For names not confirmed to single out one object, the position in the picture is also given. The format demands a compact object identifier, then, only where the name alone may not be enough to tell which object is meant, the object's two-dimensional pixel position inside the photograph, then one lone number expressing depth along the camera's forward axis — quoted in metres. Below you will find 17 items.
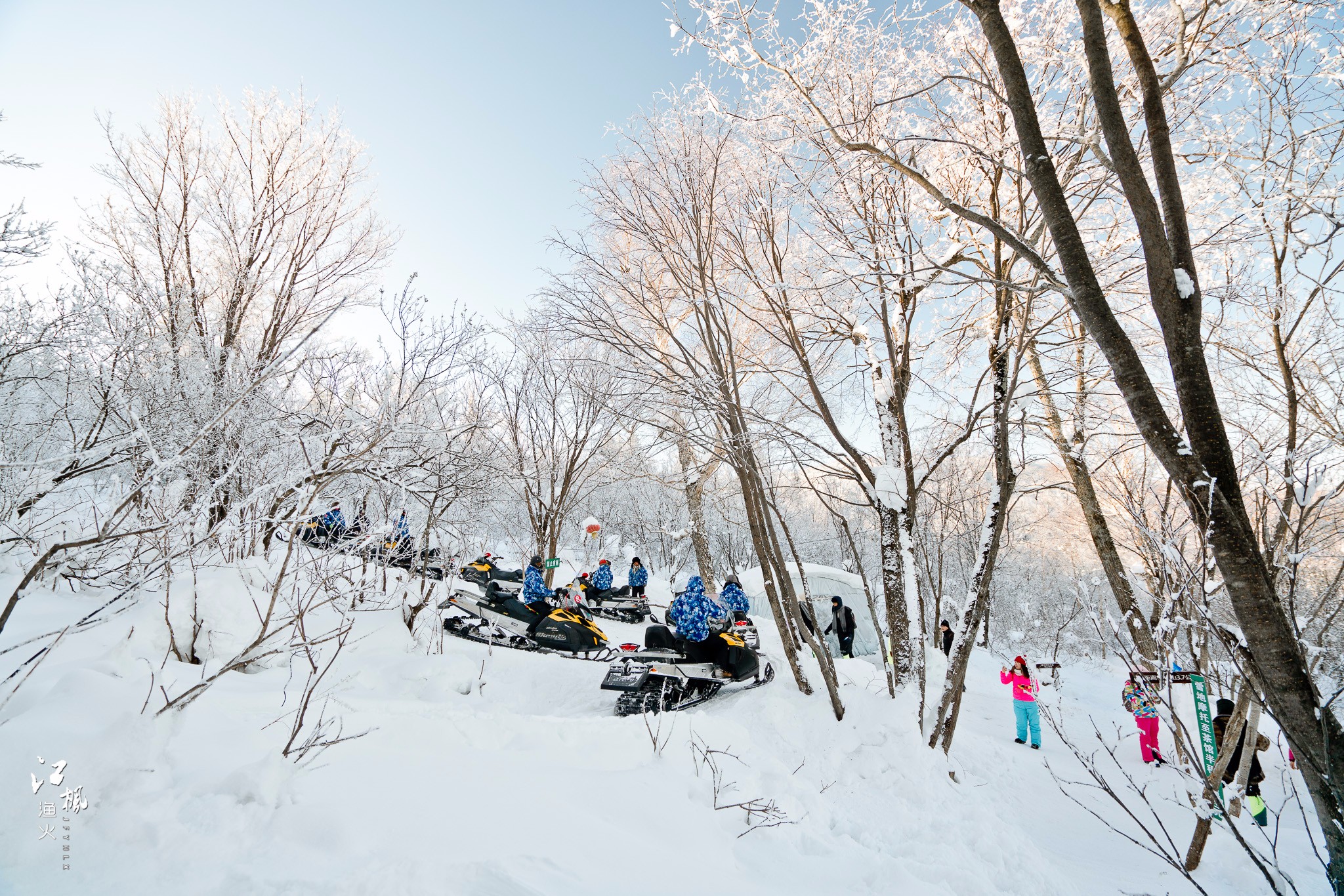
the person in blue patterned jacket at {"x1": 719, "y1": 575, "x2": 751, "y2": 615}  9.01
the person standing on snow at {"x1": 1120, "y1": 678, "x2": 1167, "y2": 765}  6.14
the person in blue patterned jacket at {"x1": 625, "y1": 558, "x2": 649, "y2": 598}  14.42
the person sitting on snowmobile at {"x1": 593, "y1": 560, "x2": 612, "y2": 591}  14.00
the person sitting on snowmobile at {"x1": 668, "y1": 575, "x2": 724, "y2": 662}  6.36
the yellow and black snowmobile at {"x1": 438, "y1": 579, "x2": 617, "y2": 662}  7.89
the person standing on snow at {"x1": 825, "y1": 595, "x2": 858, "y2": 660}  10.15
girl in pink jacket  6.95
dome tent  13.36
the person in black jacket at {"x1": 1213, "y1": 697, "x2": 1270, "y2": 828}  4.44
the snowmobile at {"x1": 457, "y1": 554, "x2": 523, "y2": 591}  11.05
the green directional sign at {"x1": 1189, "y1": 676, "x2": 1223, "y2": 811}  4.05
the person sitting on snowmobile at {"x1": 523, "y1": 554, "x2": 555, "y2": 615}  8.38
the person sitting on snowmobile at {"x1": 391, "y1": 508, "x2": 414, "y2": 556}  7.08
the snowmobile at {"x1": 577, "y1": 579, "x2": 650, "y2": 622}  12.84
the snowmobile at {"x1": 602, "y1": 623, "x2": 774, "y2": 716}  5.76
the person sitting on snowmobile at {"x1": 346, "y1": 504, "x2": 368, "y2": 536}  6.02
